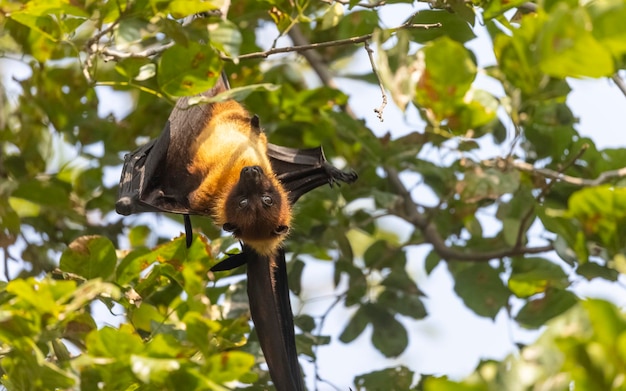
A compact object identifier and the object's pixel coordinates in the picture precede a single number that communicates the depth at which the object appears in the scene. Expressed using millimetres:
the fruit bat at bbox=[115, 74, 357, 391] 12742
